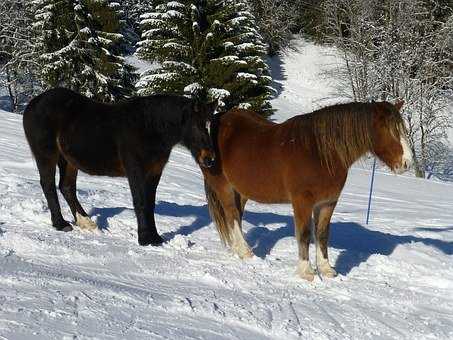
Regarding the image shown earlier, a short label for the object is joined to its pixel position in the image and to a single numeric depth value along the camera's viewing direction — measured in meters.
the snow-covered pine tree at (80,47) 26.55
